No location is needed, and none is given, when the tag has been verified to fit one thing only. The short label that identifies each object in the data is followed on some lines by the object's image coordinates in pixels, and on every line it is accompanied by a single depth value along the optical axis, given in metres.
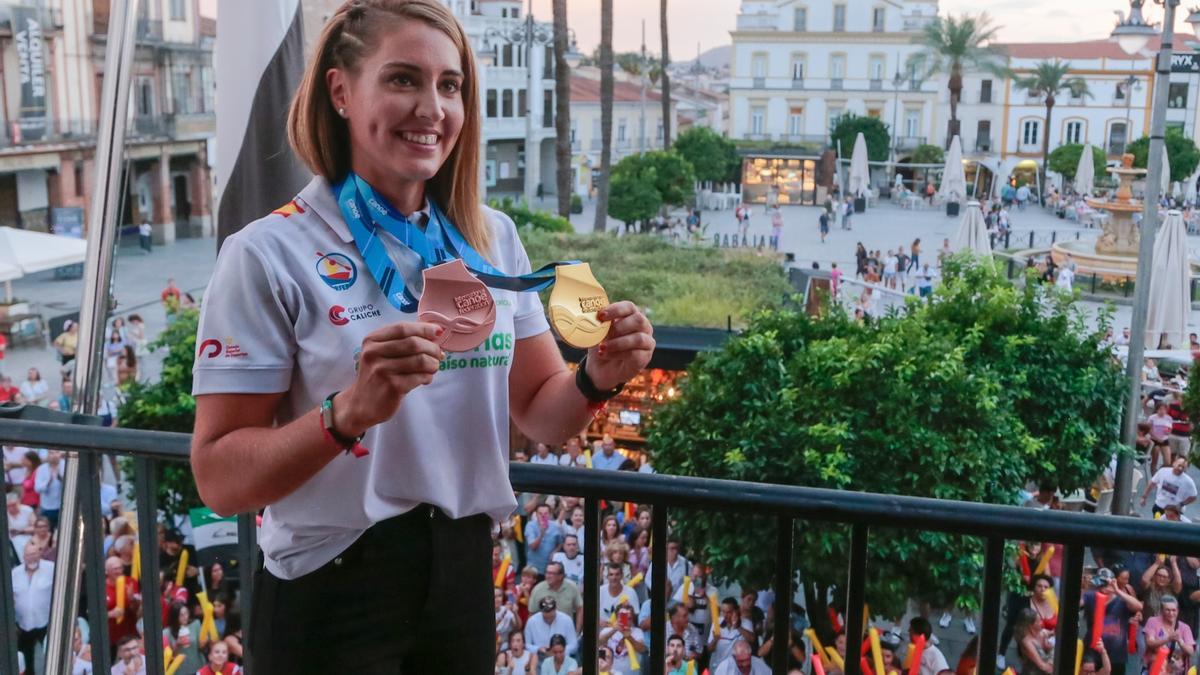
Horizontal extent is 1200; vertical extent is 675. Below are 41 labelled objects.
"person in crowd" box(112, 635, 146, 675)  4.48
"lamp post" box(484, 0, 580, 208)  40.81
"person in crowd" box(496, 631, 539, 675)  4.55
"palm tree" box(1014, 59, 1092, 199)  57.53
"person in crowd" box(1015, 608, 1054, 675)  3.86
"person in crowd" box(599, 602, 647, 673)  4.06
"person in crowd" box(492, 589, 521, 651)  4.73
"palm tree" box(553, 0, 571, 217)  25.77
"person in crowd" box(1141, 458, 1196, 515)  10.04
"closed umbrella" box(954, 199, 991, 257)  18.16
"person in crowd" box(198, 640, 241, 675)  4.53
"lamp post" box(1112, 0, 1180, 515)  11.34
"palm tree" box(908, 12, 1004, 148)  51.78
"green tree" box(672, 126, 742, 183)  50.19
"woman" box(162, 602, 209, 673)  5.40
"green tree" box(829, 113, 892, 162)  57.53
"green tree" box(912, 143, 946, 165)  57.56
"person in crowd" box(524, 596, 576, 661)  4.42
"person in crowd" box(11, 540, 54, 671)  4.48
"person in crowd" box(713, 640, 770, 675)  4.41
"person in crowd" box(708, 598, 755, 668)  4.98
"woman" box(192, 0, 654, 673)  1.36
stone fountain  25.78
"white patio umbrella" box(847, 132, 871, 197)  36.28
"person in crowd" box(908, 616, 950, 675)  5.63
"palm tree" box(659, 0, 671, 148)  37.81
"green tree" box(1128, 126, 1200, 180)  48.53
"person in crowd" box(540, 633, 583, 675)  3.99
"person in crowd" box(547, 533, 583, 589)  6.34
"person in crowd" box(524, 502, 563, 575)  7.31
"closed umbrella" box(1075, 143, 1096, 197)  33.62
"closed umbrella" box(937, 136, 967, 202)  31.73
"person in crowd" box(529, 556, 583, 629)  4.78
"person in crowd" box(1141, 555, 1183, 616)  5.33
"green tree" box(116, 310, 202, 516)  8.76
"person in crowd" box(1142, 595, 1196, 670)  5.29
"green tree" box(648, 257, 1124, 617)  7.95
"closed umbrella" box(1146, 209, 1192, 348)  14.65
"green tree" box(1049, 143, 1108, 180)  52.25
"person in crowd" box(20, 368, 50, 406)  13.04
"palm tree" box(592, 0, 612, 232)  26.98
